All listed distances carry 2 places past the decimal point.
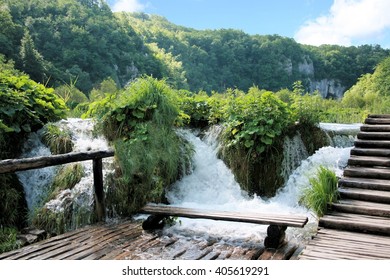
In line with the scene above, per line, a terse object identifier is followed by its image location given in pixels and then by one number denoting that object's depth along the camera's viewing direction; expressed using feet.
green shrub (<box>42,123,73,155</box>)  20.49
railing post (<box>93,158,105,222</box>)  16.94
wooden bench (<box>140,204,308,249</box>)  13.66
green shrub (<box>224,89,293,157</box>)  21.43
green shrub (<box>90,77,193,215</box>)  18.19
